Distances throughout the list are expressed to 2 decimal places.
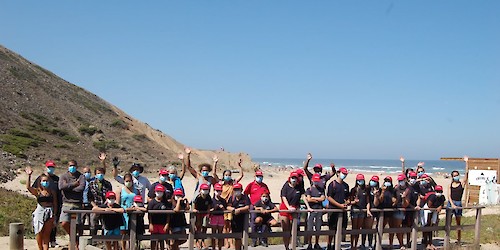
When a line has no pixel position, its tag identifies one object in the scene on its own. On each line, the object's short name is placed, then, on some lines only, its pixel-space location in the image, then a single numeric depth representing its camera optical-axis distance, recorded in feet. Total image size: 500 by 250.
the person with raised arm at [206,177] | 33.61
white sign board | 72.64
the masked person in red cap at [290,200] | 33.40
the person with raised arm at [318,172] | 35.47
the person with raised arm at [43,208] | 30.83
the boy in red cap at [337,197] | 34.35
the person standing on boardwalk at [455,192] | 39.86
